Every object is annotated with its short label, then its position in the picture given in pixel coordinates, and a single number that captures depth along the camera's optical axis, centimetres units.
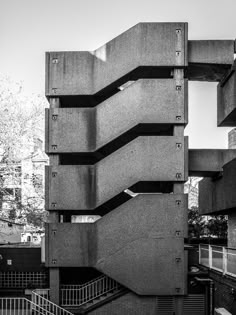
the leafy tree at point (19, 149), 2611
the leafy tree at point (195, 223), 3613
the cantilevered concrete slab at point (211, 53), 1839
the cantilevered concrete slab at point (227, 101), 1791
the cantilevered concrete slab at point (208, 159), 1919
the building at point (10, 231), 2839
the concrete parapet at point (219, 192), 1833
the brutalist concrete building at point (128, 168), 1811
